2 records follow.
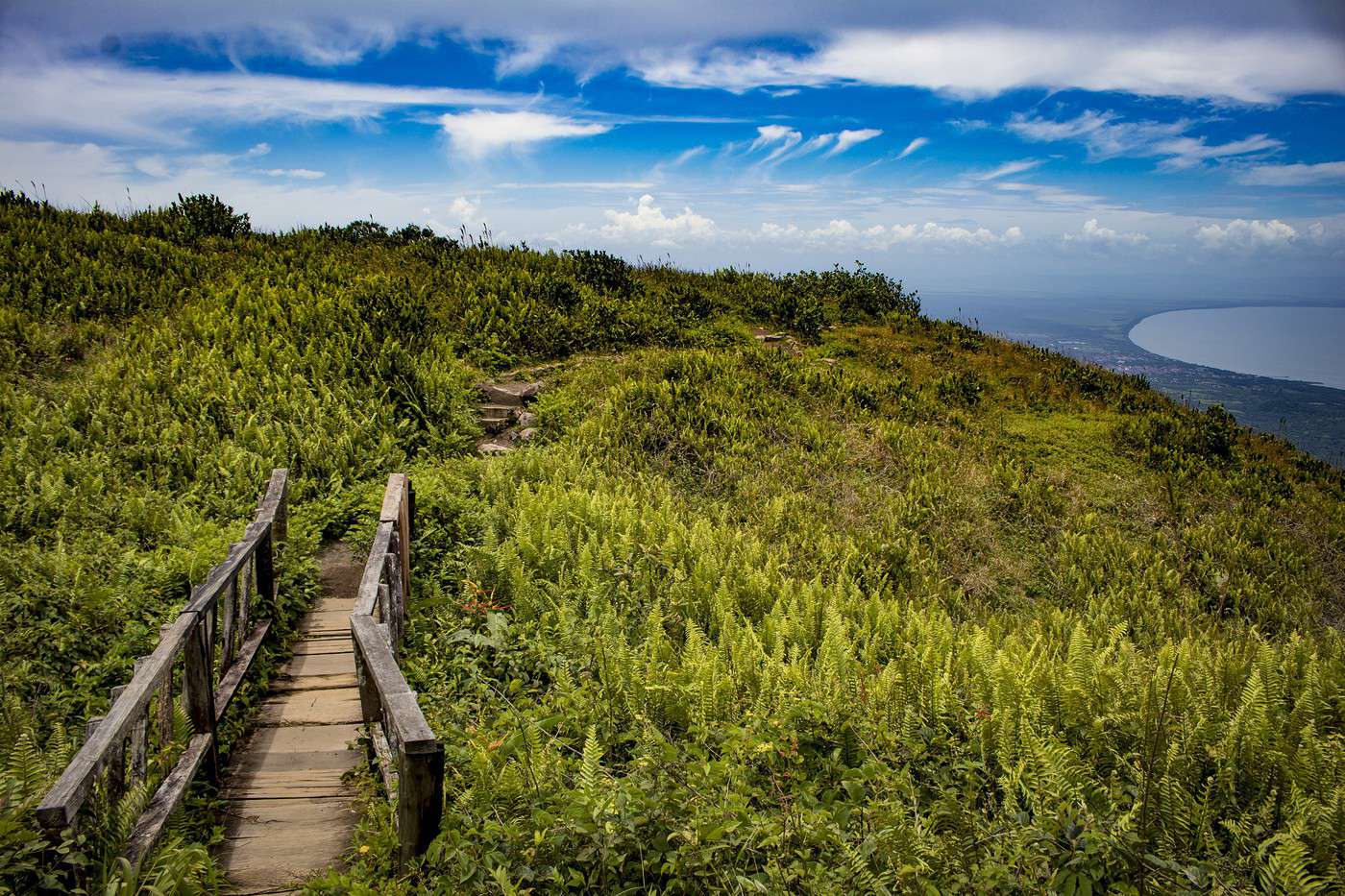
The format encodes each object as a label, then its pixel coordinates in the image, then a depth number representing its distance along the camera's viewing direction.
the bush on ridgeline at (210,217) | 19.09
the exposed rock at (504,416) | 13.54
